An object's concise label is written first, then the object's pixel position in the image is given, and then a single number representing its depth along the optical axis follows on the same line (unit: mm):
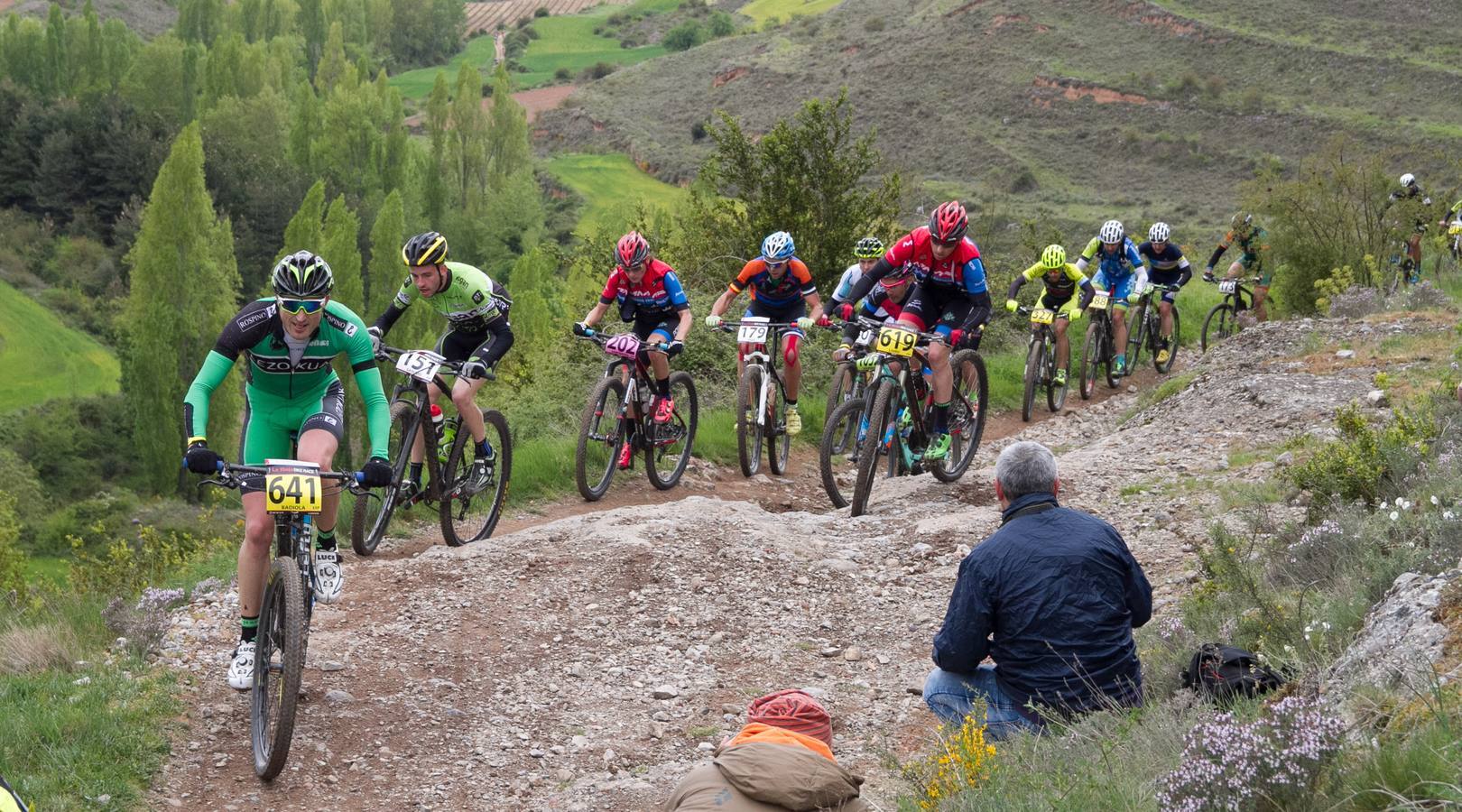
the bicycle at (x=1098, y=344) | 16109
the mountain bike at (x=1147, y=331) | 17719
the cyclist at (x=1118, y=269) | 16047
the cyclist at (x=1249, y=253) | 18875
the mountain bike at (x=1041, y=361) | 14969
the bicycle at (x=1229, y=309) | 19219
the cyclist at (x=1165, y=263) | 17062
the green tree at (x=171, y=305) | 53219
